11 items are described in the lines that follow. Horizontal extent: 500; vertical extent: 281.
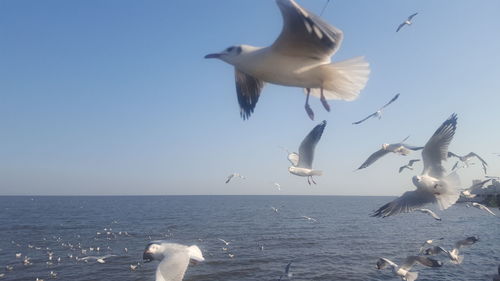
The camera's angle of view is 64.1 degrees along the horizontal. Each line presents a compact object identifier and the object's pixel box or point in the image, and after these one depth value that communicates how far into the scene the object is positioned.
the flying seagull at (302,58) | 2.14
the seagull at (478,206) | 8.67
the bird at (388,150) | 5.97
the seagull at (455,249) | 9.22
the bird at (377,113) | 4.31
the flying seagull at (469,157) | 7.40
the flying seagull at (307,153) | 6.59
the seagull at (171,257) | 4.81
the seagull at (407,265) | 9.13
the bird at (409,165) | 7.66
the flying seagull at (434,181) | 5.61
